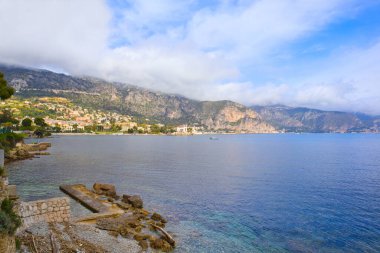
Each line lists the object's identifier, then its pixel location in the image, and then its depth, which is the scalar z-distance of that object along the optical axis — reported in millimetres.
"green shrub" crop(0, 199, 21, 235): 14266
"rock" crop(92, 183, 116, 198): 42062
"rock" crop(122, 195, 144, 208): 35750
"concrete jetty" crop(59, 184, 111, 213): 34122
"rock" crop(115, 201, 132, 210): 34625
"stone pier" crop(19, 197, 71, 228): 22172
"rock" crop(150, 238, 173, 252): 23697
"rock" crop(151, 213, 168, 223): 30831
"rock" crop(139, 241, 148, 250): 23688
